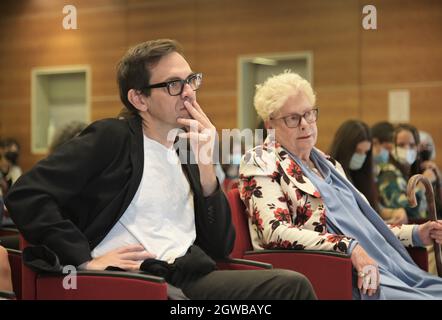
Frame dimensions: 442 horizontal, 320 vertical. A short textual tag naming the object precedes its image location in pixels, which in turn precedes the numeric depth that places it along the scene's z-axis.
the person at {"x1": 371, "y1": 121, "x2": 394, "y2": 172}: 5.02
